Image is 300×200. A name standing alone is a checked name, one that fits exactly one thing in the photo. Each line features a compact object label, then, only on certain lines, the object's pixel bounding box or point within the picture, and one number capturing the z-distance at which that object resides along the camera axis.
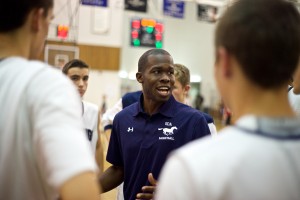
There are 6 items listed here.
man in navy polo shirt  2.71
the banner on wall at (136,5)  14.80
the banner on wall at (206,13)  15.66
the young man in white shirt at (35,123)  1.12
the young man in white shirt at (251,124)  1.05
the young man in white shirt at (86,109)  4.17
